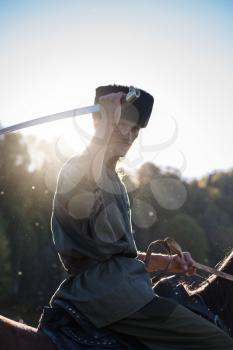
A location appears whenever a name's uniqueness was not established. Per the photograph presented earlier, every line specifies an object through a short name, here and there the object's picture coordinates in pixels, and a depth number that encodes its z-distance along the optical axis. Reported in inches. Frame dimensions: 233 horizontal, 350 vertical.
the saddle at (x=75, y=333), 120.8
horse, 119.3
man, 119.0
